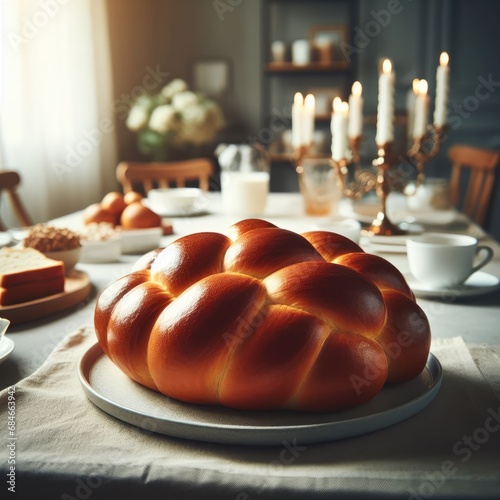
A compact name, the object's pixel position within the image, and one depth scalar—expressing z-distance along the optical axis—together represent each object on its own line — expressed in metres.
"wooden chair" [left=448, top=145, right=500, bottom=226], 2.26
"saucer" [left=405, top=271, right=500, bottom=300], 0.98
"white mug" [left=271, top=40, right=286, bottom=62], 4.21
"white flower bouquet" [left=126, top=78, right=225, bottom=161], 3.68
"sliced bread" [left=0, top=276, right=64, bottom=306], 0.91
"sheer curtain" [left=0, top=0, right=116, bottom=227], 3.02
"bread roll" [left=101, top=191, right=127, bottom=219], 1.60
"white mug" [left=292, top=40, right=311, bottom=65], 4.14
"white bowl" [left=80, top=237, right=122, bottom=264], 1.26
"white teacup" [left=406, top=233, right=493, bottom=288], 0.98
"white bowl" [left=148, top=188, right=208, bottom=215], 1.84
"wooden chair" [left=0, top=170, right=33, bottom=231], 2.12
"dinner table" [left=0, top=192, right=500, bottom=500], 0.45
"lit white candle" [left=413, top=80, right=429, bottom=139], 1.62
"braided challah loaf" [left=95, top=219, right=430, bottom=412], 0.50
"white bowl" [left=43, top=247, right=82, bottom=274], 1.11
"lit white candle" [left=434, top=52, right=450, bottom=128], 1.61
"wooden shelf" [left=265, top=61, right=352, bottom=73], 4.19
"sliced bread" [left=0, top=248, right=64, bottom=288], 0.92
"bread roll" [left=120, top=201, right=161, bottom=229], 1.52
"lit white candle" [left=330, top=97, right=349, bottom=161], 1.62
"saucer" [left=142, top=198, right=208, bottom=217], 1.85
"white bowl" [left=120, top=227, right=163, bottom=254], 1.35
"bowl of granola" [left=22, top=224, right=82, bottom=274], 1.12
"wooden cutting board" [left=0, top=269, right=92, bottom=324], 0.89
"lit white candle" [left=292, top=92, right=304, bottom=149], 1.82
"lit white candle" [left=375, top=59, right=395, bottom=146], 1.48
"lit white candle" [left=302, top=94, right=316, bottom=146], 1.83
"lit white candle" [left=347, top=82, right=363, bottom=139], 1.65
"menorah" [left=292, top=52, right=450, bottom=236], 1.50
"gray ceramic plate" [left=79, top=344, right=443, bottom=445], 0.48
